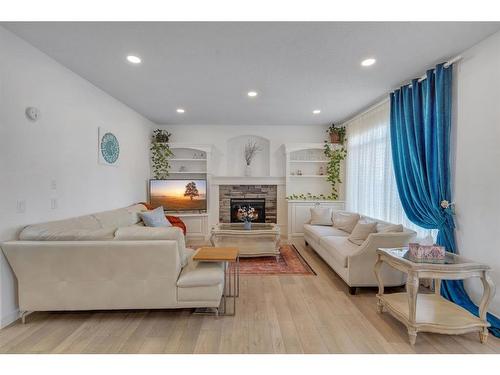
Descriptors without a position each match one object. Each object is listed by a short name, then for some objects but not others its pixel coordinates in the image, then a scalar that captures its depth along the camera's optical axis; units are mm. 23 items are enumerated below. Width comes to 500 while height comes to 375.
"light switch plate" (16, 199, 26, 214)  2528
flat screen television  5723
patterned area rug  3941
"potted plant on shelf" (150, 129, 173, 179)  5992
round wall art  3962
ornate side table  2182
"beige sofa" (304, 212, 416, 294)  3076
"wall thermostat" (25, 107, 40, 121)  2639
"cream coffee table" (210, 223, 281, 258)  4438
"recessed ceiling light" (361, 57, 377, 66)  2934
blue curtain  2928
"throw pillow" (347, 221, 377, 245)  3789
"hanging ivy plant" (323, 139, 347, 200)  6031
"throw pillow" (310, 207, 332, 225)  5316
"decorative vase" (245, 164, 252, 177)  6289
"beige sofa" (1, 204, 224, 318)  2393
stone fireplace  6352
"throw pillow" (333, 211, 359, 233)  4684
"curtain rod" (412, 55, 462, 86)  2786
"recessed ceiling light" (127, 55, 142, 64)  2855
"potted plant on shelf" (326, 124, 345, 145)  5980
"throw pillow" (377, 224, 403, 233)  3279
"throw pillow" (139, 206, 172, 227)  4430
